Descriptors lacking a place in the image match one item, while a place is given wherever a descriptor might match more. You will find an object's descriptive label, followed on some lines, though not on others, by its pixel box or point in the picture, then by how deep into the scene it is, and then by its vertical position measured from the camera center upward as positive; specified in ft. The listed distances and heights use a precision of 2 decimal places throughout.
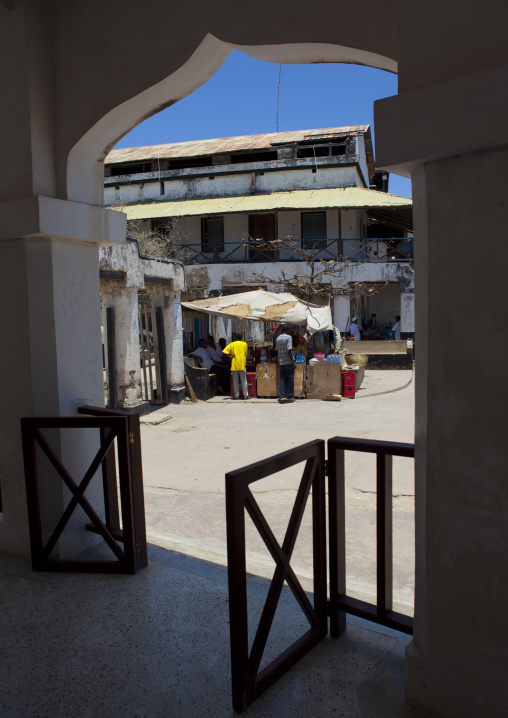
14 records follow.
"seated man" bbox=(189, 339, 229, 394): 44.50 -4.14
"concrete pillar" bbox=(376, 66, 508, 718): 6.62 -0.99
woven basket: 47.32 -3.82
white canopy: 42.68 +0.49
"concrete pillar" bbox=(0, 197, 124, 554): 12.00 -0.39
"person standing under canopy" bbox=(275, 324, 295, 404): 38.78 -3.52
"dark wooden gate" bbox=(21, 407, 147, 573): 11.51 -3.45
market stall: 41.83 -0.48
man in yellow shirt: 40.16 -3.39
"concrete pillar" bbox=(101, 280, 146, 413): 32.71 -0.97
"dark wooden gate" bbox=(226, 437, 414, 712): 7.65 -3.68
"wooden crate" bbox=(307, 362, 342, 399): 40.83 -4.70
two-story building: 74.23 +14.47
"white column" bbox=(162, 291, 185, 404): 38.63 -1.73
